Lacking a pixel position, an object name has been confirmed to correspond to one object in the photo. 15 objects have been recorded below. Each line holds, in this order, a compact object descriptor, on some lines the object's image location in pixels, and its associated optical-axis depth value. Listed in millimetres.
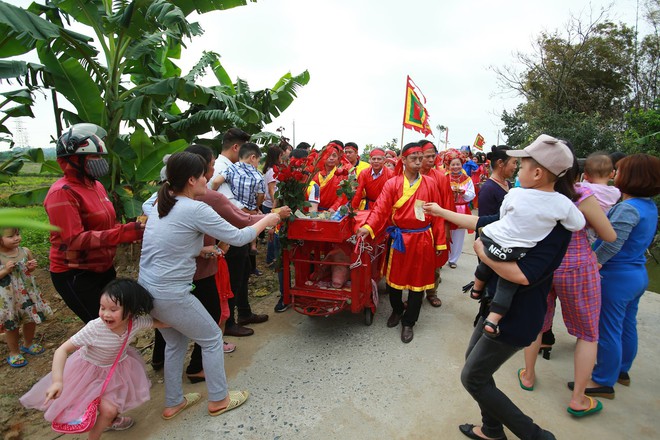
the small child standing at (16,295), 3141
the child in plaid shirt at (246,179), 3717
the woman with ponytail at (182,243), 2262
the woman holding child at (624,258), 2592
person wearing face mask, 2334
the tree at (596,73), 16516
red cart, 3449
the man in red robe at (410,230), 3662
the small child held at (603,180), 2943
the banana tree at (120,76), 4215
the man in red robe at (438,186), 3831
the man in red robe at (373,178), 4984
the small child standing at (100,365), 2113
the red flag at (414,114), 5336
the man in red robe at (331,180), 5000
